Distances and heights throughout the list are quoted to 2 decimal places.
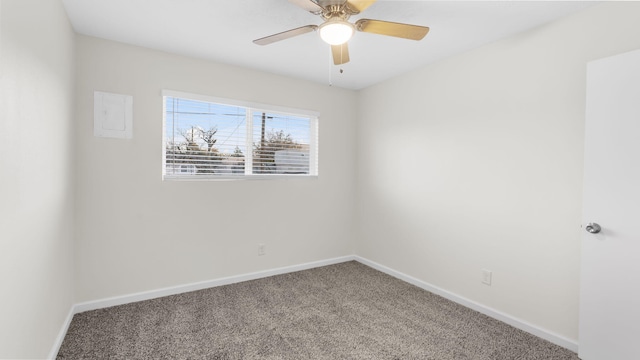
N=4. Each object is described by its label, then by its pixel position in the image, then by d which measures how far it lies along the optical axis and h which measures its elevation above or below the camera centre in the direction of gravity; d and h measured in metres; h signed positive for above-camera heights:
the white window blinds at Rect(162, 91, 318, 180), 3.09 +0.38
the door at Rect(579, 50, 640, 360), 1.85 -0.22
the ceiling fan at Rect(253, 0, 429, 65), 1.81 +0.95
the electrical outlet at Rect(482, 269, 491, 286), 2.72 -0.89
